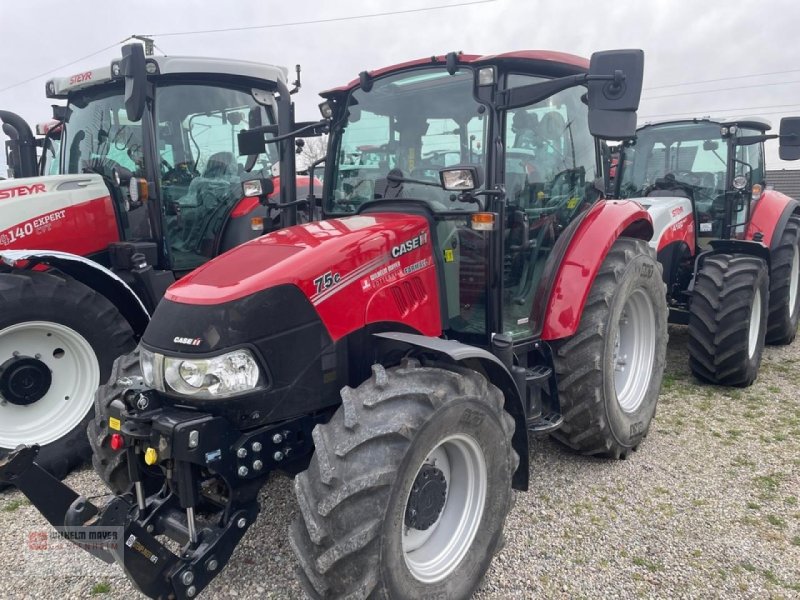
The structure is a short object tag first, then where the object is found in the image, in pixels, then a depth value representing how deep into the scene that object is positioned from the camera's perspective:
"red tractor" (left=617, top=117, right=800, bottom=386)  4.99
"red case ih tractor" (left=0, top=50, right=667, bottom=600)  2.18
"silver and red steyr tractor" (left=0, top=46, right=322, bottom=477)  3.80
